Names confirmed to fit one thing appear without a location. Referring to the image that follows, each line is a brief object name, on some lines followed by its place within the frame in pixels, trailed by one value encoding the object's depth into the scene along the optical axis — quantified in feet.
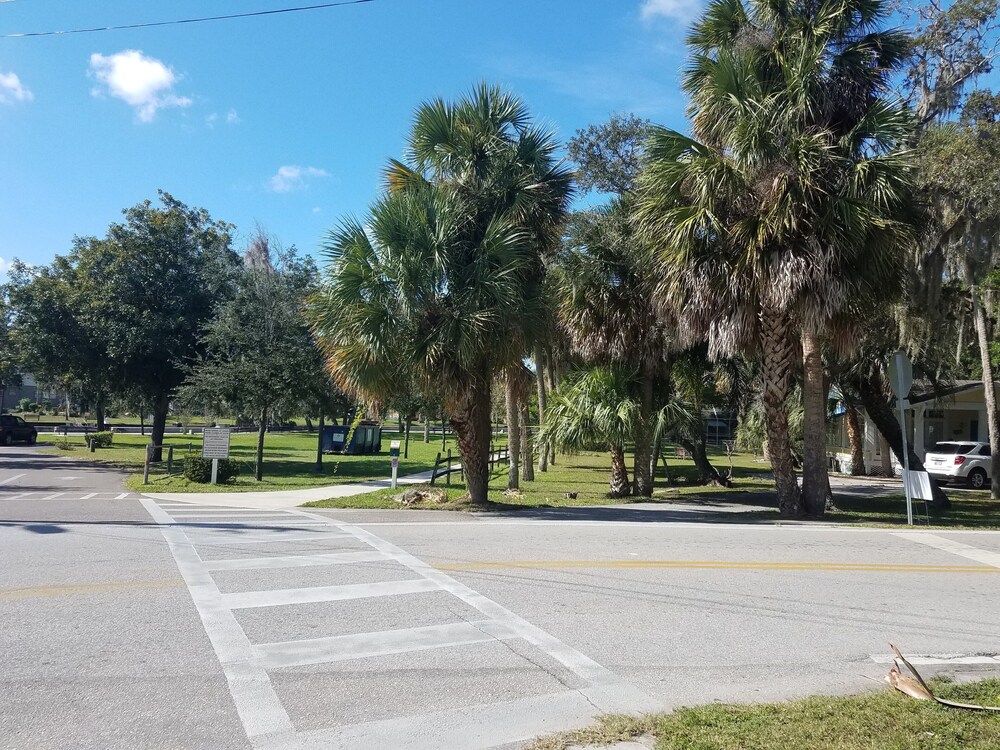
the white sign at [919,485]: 48.73
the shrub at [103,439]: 130.84
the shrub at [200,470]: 71.51
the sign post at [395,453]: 66.13
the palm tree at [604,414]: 63.31
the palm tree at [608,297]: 61.72
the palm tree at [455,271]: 50.29
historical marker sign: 68.54
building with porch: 95.86
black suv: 141.08
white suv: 84.64
